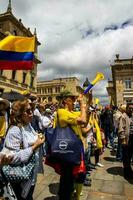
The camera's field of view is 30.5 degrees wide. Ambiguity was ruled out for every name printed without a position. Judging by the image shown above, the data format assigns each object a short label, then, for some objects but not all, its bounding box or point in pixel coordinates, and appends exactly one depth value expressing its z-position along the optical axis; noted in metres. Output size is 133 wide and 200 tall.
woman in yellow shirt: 3.20
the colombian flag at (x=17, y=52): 5.33
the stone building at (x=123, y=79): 39.78
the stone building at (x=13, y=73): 27.59
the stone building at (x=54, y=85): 77.69
